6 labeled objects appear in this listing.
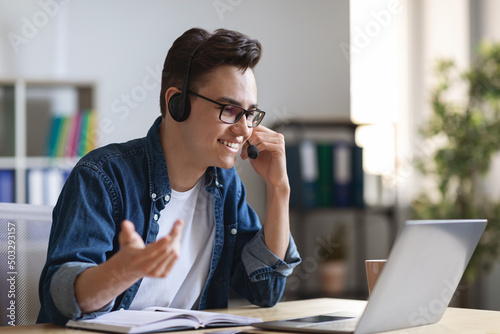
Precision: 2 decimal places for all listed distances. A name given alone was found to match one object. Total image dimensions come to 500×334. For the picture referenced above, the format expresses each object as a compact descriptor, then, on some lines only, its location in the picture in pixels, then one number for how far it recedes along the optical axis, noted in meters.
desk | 2.04
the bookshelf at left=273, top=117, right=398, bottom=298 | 4.39
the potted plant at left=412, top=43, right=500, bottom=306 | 4.08
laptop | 1.92
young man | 2.17
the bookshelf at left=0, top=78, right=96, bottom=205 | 3.84
